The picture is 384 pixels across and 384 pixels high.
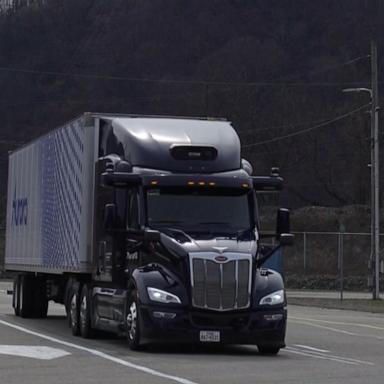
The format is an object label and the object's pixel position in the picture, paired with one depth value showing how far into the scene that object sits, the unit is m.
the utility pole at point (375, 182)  45.91
